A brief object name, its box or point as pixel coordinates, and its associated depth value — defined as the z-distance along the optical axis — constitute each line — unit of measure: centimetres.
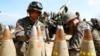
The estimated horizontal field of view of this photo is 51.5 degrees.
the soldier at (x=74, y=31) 206
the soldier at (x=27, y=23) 222
